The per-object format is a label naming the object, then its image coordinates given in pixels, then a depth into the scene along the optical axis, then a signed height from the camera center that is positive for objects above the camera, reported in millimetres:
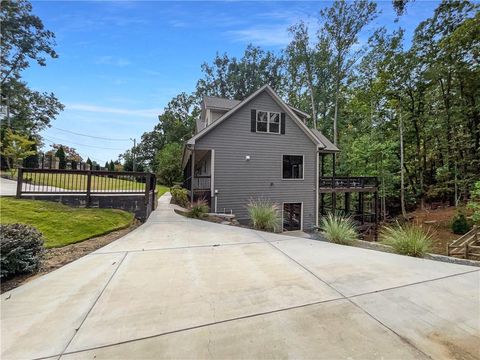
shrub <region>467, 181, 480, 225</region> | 8141 -528
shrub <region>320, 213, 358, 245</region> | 7016 -1331
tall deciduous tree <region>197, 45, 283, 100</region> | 31688 +15818
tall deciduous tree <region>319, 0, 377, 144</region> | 18469 +13136
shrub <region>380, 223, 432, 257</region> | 5680 -1288
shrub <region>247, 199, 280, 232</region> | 9320 -1221
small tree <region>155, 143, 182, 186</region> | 29781 +2669
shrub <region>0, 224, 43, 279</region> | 3869 -1158
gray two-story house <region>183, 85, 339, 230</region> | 12438 +1653
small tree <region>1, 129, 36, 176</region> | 16080 +2270
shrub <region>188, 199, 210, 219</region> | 10453 -1047
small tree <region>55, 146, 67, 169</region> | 17609 +1707
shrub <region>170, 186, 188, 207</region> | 12936 -591
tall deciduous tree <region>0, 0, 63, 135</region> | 20953 +12715
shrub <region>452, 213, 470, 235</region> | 11383 -1625
